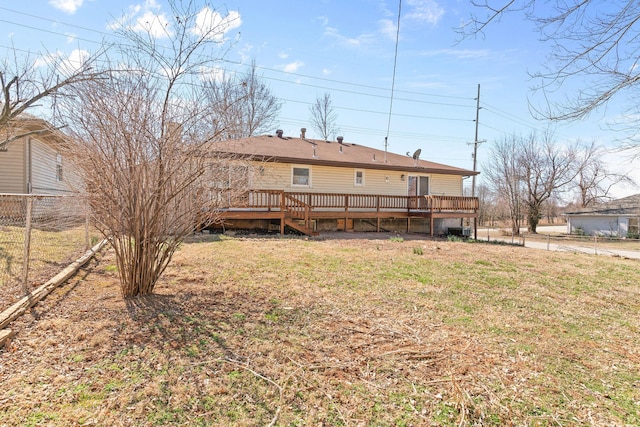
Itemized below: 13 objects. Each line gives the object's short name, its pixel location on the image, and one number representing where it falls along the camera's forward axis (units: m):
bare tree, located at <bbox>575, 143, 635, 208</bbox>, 34.07
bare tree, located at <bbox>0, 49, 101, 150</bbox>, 8.20
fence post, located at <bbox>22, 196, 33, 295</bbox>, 3.87
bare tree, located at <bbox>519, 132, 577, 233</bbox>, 29.25
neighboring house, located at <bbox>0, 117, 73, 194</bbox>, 11.84
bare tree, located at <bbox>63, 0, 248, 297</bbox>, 3.52
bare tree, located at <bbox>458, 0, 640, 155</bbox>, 3.07
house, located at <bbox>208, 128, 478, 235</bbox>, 13.27
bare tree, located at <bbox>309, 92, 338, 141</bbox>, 29.36
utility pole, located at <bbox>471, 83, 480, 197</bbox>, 23.58
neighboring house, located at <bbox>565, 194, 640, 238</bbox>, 27.25
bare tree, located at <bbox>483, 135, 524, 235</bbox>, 29.91
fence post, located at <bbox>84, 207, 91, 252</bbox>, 6.49
